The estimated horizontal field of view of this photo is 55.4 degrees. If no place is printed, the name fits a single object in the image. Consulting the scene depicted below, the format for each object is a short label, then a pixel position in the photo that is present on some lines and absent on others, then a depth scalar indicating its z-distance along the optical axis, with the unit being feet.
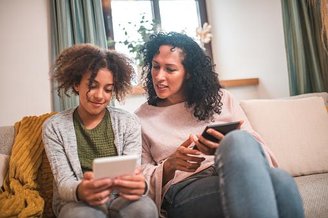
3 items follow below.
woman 2.53
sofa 5.03
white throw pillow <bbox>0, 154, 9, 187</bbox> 4.22
